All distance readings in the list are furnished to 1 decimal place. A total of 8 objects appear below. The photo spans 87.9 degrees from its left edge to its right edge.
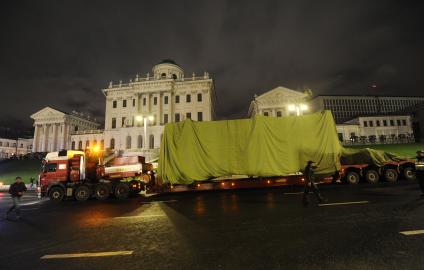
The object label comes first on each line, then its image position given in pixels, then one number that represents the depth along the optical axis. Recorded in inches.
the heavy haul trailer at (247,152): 471.8
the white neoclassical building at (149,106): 2112.5
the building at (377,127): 2208.4
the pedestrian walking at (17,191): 384.3
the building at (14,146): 3627.0
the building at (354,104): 2790.4
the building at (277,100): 2263.8
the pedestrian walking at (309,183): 355.3
